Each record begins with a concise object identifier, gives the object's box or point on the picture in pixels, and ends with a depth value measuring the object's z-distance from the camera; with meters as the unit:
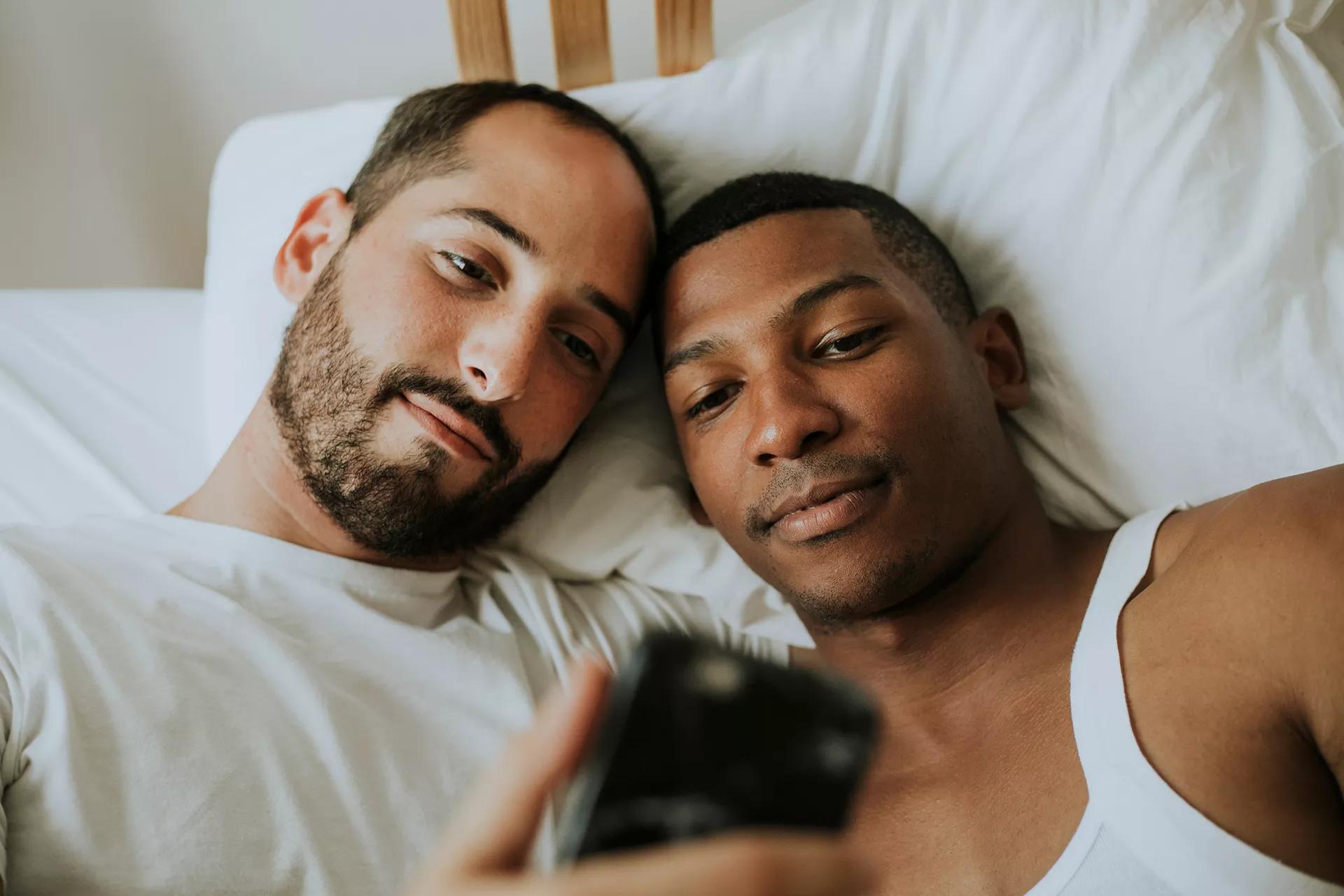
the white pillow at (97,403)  1.13
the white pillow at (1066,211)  0.93
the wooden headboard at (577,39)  1.20
